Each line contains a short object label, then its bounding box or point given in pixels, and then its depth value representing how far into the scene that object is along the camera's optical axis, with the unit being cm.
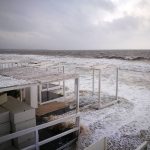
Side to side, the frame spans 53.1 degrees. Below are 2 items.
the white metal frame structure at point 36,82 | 344
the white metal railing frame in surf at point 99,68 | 731
